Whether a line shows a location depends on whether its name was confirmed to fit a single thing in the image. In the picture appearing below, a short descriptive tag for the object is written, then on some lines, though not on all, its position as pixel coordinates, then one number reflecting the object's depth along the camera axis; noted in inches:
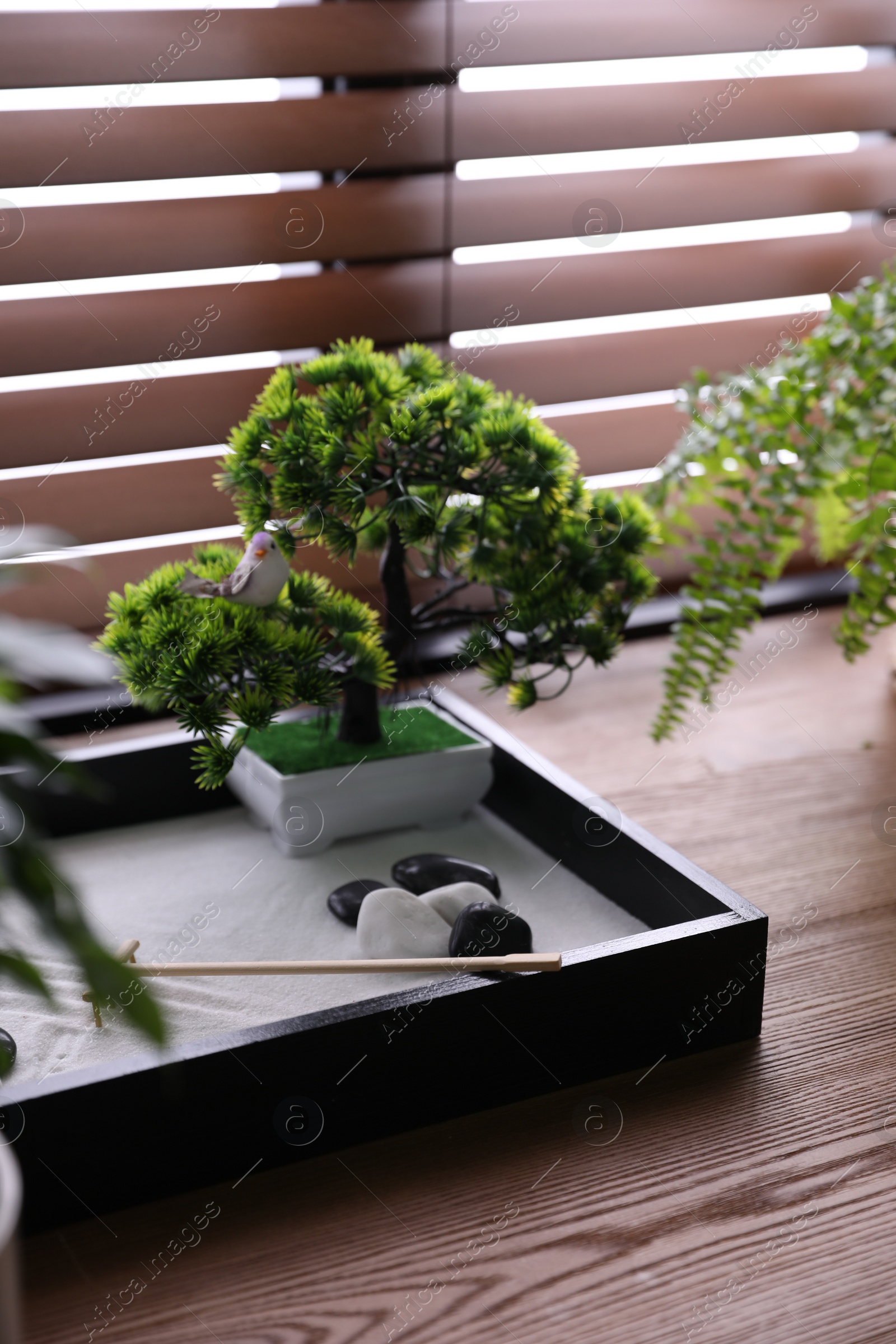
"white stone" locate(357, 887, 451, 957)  38.9
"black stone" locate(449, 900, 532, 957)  37.8
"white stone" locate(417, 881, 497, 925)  40.5
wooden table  28.6
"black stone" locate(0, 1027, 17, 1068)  34.3
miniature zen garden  40.0
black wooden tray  30.2
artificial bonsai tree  40.6
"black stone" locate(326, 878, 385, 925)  41.7
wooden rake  34.3
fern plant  54.2
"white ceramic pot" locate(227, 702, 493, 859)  45.5
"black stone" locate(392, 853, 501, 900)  43.1
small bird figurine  41.6
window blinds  55.4
